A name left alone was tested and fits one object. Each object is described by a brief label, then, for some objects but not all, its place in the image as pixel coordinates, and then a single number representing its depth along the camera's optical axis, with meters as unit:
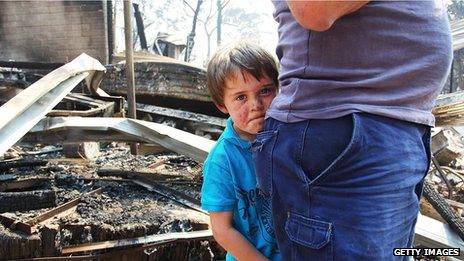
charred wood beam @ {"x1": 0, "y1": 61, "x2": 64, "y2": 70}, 7.05
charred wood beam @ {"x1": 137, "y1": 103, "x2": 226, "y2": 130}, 5.84
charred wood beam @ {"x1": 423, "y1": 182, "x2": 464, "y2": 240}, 1.77
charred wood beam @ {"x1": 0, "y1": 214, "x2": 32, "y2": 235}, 2.05
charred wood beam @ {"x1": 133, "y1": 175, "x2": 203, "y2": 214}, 2.57
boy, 1.20
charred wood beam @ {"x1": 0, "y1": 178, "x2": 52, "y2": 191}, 2.64
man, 0.87
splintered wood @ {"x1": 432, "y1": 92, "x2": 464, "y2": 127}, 2.05
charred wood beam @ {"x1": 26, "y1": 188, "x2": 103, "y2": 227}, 2.10
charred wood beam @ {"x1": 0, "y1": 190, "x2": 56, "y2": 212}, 2.31
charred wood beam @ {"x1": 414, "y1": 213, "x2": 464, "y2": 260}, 1.64
